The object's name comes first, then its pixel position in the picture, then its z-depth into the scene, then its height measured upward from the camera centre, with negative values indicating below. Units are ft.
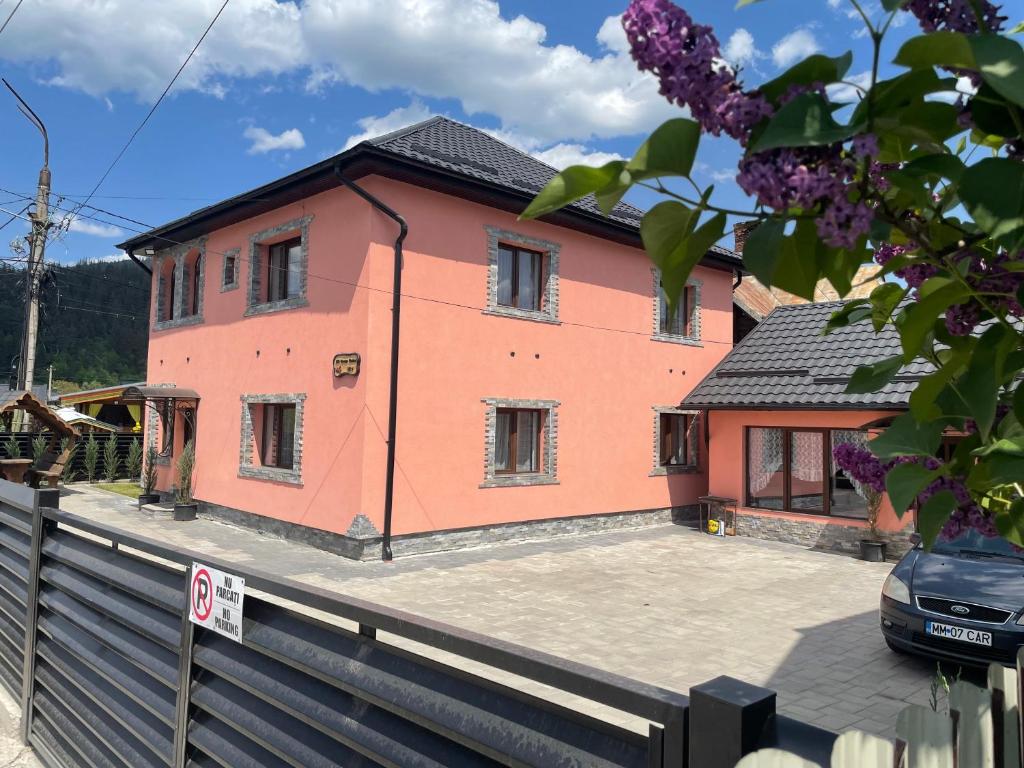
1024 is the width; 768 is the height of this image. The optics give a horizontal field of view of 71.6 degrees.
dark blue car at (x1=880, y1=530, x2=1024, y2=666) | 20.08 -5.21
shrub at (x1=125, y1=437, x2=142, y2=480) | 70.79 -4.82
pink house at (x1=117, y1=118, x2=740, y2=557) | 38.63 +3.83
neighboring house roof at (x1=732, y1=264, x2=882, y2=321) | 63.82 +12.42
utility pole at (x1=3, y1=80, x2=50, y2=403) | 63.52 +12.82
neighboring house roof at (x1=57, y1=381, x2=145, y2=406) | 88.17 +1.76
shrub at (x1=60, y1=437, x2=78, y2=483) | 67.63 -6.18
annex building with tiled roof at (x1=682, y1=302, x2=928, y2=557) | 42.52 -0.07
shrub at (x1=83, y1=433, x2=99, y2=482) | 68.80 -4.58
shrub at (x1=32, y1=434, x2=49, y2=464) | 63.21 -3.39
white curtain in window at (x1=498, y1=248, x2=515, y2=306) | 44.62 +9.08
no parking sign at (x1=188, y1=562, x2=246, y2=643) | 8.54 -2.35
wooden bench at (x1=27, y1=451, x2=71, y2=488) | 52.49 -4.60
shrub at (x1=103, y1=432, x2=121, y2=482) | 69.56 -4.82
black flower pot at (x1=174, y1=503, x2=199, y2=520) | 47.93 -6.75
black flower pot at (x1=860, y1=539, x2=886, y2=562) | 39.38 -6.85
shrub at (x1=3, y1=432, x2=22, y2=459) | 61.39 -3.55
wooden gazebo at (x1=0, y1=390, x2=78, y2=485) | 45.68 -3.42
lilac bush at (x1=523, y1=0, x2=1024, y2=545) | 2.80 +1.00
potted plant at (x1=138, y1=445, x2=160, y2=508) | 54.03 -5.44
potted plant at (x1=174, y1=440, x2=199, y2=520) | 48.03 -5.42
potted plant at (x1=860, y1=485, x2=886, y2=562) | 39.42 -6.36
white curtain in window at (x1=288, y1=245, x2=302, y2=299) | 45.37 +9.33
